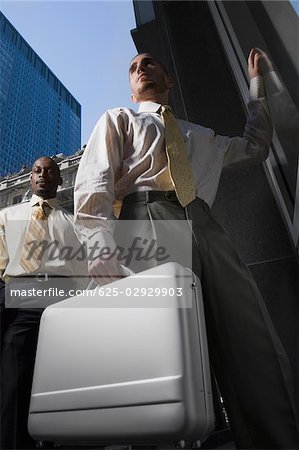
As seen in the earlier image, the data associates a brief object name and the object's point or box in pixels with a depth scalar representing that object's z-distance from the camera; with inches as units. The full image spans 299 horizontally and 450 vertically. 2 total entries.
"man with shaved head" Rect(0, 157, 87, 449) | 58.5
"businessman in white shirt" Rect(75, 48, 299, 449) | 40.9
